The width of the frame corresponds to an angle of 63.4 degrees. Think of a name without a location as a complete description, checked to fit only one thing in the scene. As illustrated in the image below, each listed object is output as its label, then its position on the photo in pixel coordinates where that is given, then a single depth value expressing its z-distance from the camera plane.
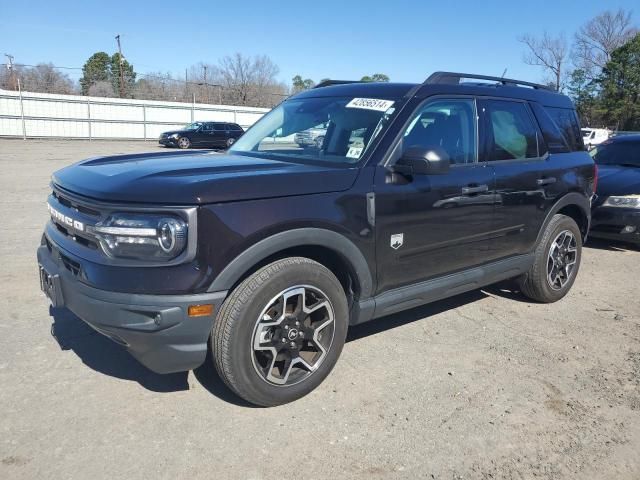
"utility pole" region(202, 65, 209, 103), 43.66
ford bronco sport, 2.61
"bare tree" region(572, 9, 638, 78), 52.00
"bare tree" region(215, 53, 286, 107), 47.12
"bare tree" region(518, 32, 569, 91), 51.84
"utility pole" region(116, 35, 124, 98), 39.34
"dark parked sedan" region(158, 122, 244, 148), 27.36
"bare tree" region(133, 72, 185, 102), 40.56
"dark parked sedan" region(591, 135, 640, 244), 7.02
